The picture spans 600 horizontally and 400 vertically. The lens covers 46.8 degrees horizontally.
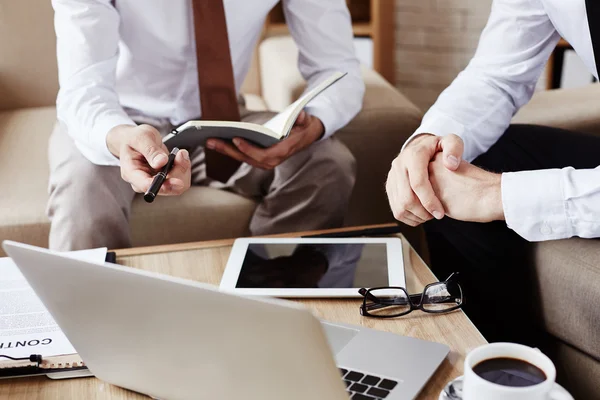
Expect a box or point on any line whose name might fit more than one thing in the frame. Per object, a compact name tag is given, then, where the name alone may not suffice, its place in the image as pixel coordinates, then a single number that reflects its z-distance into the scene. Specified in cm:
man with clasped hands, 97
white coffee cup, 57
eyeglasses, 92
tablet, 99
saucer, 70
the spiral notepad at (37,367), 82
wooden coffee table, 79
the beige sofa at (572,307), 95
